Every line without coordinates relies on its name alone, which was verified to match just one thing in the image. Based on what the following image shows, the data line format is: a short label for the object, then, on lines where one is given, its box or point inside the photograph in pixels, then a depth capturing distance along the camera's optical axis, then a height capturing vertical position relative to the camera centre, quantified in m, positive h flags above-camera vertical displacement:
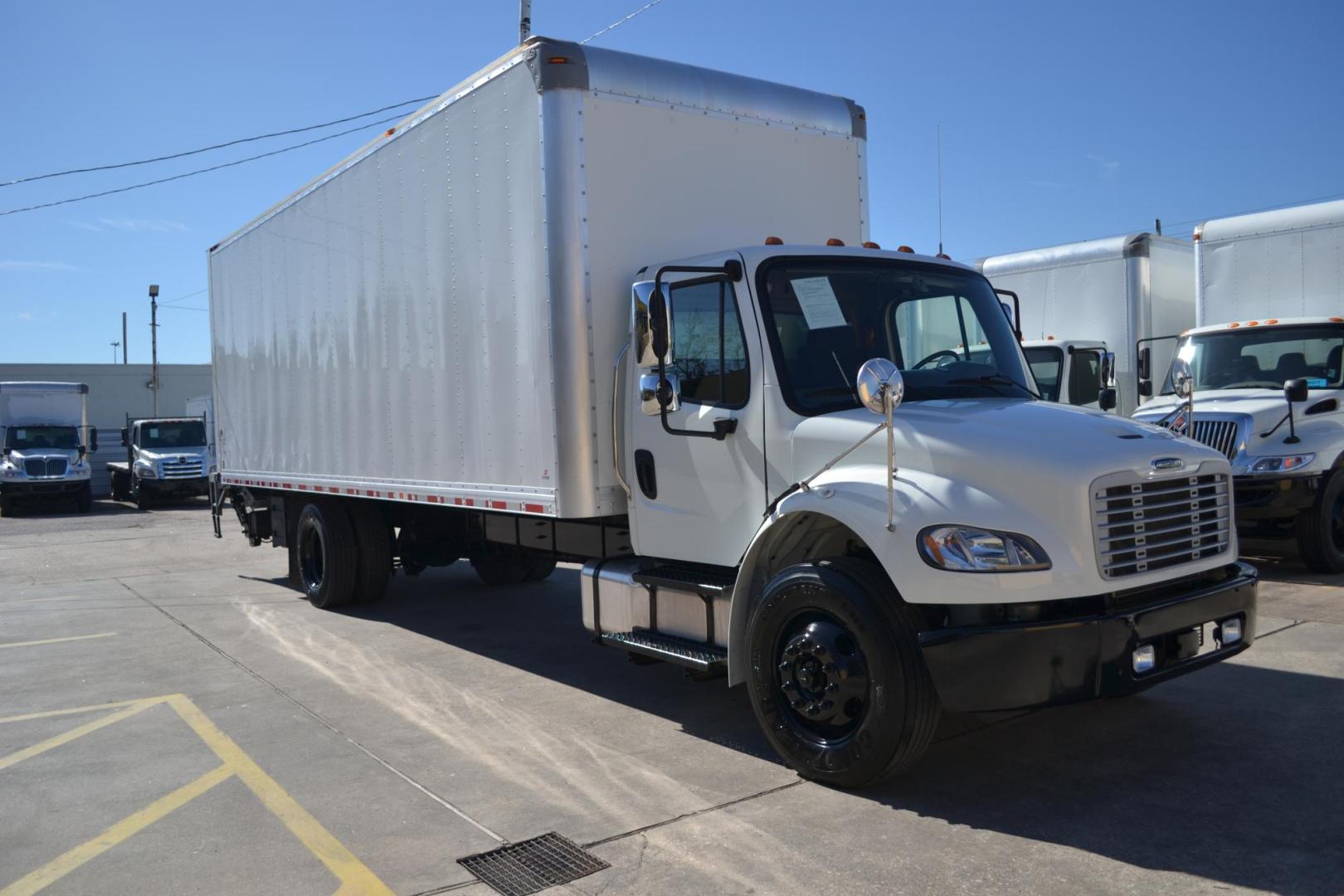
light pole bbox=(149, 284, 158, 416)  38.52 +3.19
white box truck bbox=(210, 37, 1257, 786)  4.56 -0.01
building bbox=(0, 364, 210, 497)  40.50 +1.83
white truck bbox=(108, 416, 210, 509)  27.56 -0.58
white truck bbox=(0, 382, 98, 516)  27.09 -0.20
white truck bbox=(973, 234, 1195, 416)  13.04 +1.37
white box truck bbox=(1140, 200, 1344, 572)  9.87 +0.39
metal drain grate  4.15 -1.74
